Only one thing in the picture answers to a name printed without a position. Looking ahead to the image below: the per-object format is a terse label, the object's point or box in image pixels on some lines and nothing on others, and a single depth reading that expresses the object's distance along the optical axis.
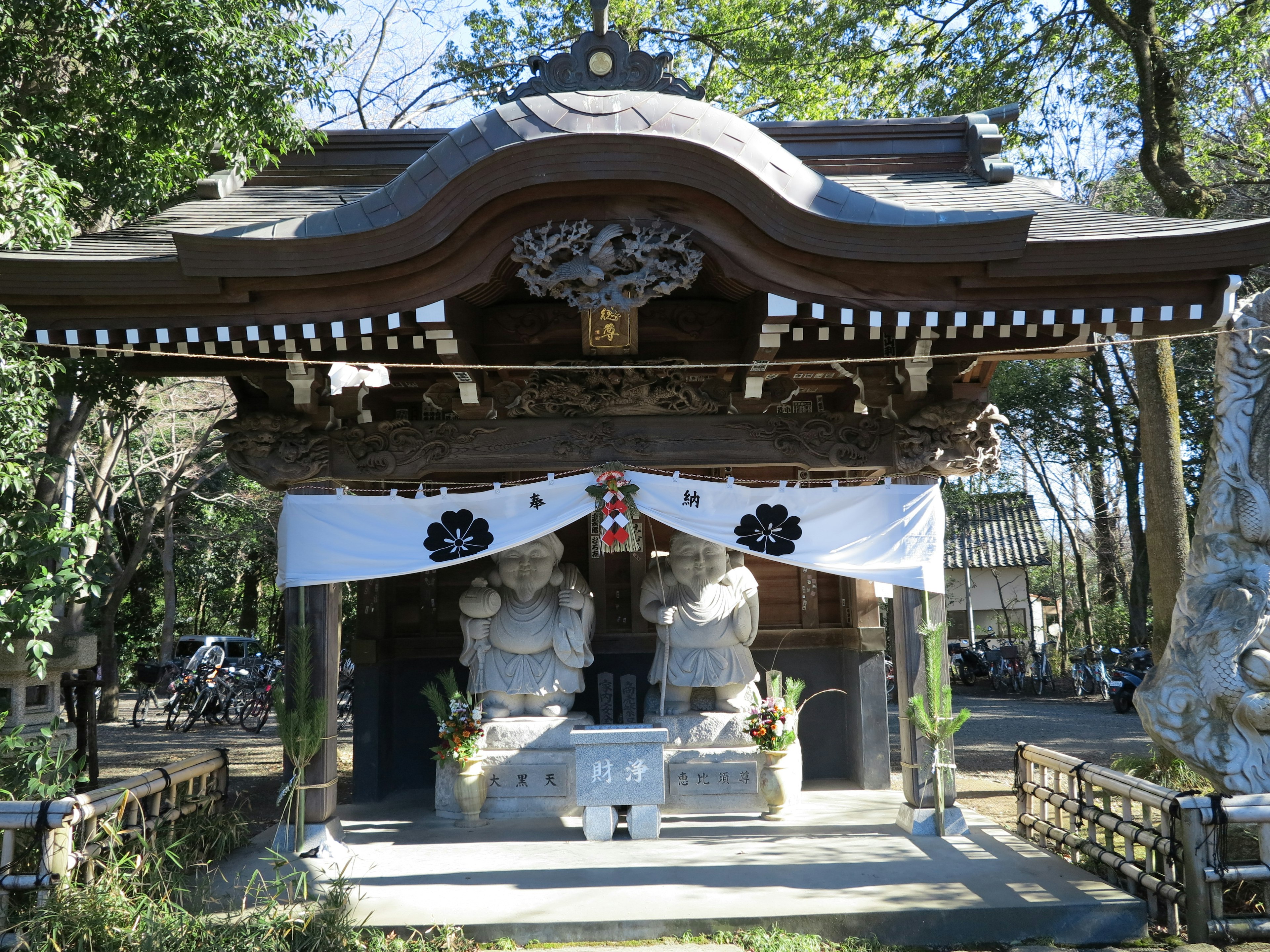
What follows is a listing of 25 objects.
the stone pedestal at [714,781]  7.38
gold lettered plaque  6.12
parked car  20.61
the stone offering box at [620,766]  6.51
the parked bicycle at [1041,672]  19.64
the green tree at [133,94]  6.25
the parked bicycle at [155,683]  17.17
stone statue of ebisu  7.75
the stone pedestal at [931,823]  6.38
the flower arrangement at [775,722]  7.07
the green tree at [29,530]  5.14
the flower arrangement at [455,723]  7.11
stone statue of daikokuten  7.76
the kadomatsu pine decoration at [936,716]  6.31
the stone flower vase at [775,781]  7.02
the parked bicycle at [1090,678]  18.88
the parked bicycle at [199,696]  13.94
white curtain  6.46
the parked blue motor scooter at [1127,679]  15.18
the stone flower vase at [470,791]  7.12
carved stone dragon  5.31
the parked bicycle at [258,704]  14.32
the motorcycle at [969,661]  21.52
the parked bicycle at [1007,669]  20.06
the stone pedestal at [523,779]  7.36
